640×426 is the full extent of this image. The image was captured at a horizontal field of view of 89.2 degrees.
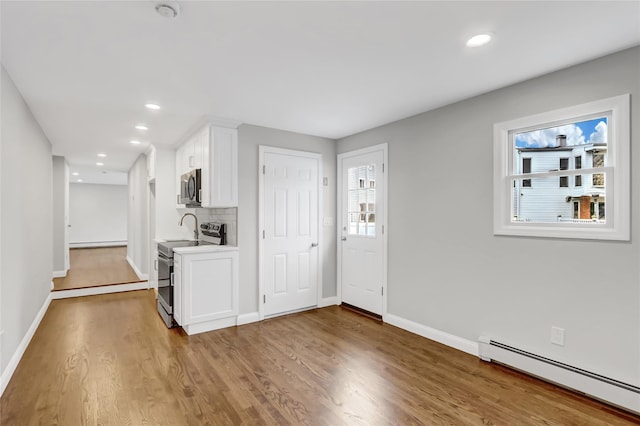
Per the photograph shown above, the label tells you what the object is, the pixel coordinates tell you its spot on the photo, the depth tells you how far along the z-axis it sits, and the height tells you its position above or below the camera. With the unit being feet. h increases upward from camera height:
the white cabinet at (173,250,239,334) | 11.62 -2.91
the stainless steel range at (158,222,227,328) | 12.45 -2.02
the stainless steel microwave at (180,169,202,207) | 13.41 +1.01
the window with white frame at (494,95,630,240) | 7.34 +1.03
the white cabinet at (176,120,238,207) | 12.37 +1.84
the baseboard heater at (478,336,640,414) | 7.06 -3.95
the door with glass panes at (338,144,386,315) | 13.39 -0.72
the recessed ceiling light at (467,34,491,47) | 6.70 +3.64
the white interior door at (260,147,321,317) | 13.60 -0.80
